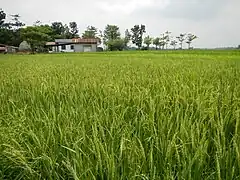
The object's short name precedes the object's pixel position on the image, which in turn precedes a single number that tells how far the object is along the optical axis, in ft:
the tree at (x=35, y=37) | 88.17
